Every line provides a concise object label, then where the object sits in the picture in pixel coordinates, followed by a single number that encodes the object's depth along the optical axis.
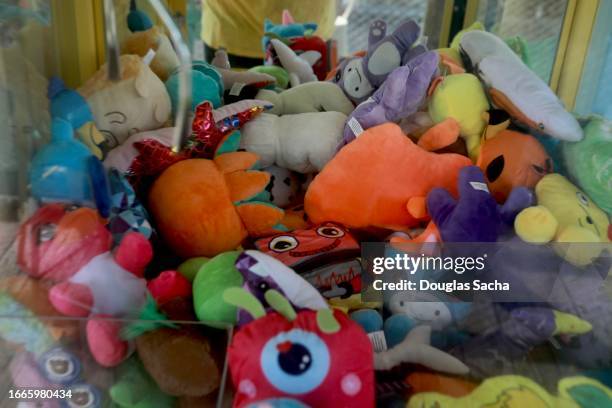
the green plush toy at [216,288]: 0.71
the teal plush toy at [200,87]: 1.01
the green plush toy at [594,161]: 0.87
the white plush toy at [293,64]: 1.43
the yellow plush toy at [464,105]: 1.00
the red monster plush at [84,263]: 0.71
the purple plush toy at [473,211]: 0.81
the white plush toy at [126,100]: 0.91
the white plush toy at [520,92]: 0.94
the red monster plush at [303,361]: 0.62
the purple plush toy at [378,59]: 1.11
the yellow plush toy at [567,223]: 0.79
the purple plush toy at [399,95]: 0.97
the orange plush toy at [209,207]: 0.89
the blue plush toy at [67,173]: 0.76
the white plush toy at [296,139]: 1.02
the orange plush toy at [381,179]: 0.92
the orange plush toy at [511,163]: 0.93
